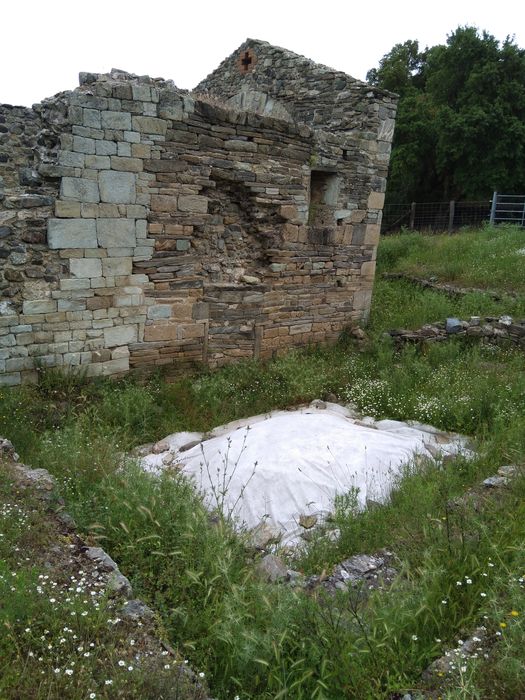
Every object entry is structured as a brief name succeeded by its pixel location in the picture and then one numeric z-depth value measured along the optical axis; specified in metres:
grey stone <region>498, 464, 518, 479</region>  4.30
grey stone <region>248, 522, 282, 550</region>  3.99
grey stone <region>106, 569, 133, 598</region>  2.85
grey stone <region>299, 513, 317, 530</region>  4.25
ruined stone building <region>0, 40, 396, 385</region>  5.87
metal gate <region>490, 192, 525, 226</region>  17.49
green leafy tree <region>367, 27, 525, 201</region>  22.11
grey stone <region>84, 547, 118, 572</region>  3.07
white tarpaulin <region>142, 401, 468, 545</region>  4.56
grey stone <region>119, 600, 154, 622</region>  2.73
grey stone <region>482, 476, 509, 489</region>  4.16
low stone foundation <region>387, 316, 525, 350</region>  8.02
